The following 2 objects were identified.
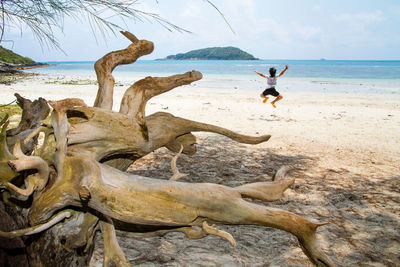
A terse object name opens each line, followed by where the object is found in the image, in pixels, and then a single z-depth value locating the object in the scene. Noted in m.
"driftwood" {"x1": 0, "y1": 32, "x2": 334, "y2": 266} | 1.92
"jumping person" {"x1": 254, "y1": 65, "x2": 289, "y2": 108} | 10.90
